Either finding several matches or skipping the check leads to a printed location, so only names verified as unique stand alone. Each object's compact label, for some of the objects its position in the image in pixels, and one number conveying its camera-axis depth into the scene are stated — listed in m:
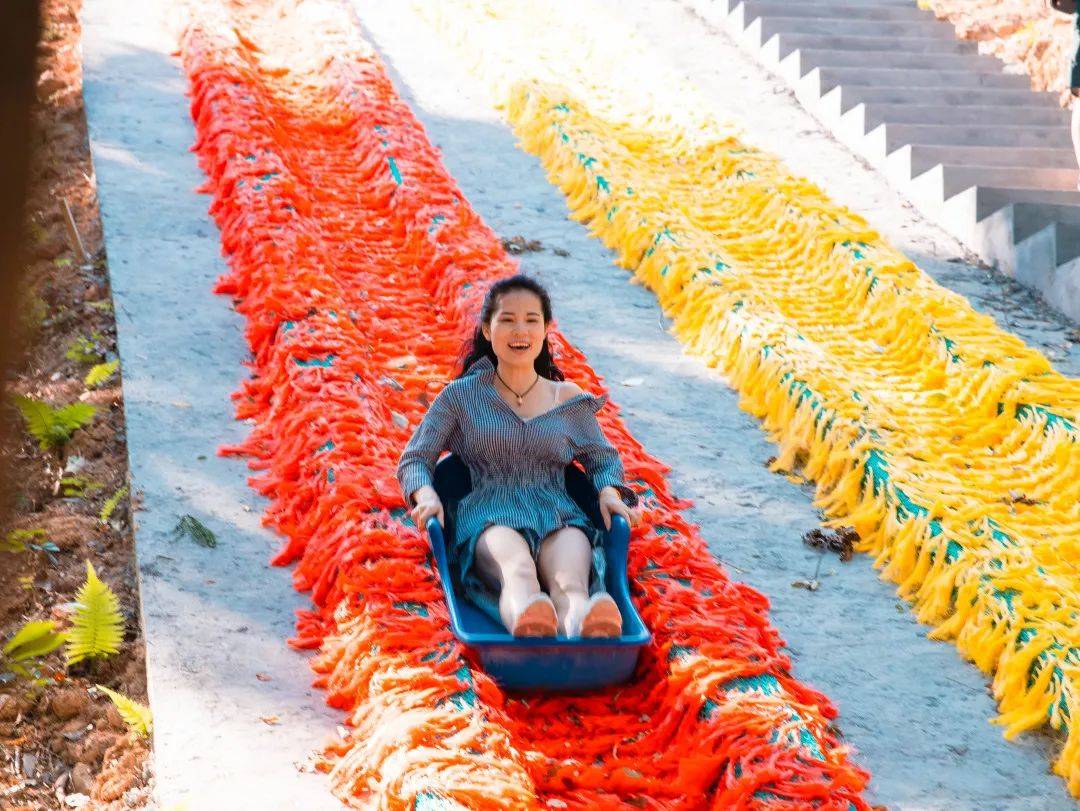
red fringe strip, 5.42
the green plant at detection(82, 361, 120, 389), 9.09
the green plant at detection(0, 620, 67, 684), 6.37
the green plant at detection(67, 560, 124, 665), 6.42
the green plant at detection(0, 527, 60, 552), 7.24
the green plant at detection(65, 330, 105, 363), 9.50
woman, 6.38
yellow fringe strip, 6.94
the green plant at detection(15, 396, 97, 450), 8.22
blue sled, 5.96
